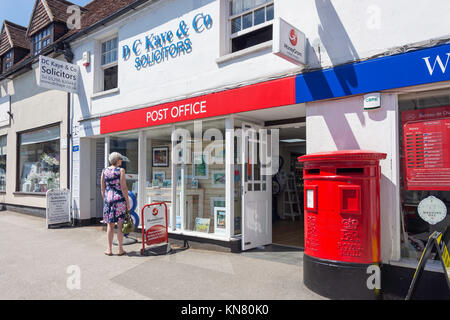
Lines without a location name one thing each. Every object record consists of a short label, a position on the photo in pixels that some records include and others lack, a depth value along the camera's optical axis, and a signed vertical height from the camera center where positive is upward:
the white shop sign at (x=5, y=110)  12.68 +2.29
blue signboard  3.68 +1.14
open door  5.89 -0.45
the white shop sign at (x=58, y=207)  8.77 -1.02
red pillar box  3.63 -0.62
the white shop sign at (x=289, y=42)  4.28 +1.69
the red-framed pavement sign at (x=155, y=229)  5.92 -1.11
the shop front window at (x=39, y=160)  10.52 +0.31
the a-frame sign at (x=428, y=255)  3.11 -0.88
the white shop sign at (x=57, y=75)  8.26 +2.49
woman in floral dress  5.80 -0.56
